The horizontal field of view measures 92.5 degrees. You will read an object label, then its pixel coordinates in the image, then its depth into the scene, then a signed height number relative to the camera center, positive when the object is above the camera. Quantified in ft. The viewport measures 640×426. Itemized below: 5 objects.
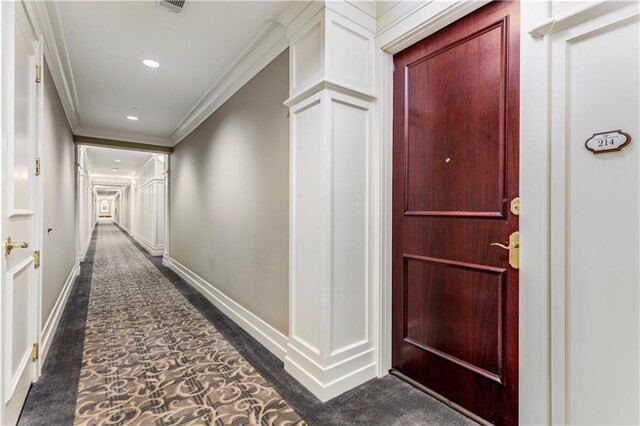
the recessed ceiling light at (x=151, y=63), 9.41 +4.65
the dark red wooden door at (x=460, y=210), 5.03 +0.05
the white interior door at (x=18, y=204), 4.85 +0.15
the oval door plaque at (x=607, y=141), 3.71 +0.90
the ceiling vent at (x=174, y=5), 6.70 +4.61
